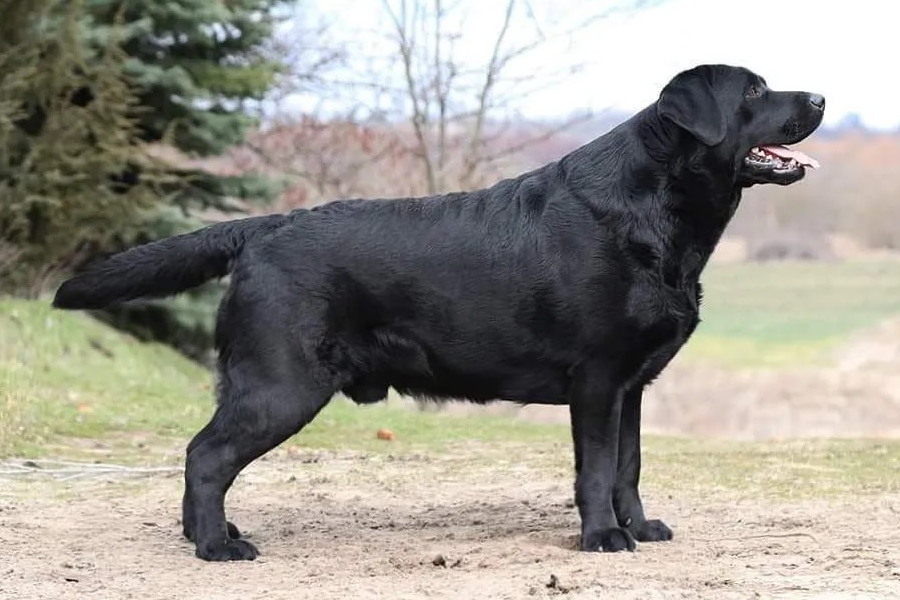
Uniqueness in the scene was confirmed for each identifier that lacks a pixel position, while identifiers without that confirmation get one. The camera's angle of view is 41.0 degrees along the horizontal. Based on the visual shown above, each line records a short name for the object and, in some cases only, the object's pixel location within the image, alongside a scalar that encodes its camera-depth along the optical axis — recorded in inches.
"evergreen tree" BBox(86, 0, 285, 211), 628.1
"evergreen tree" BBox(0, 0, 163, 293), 585.9
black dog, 208.1
